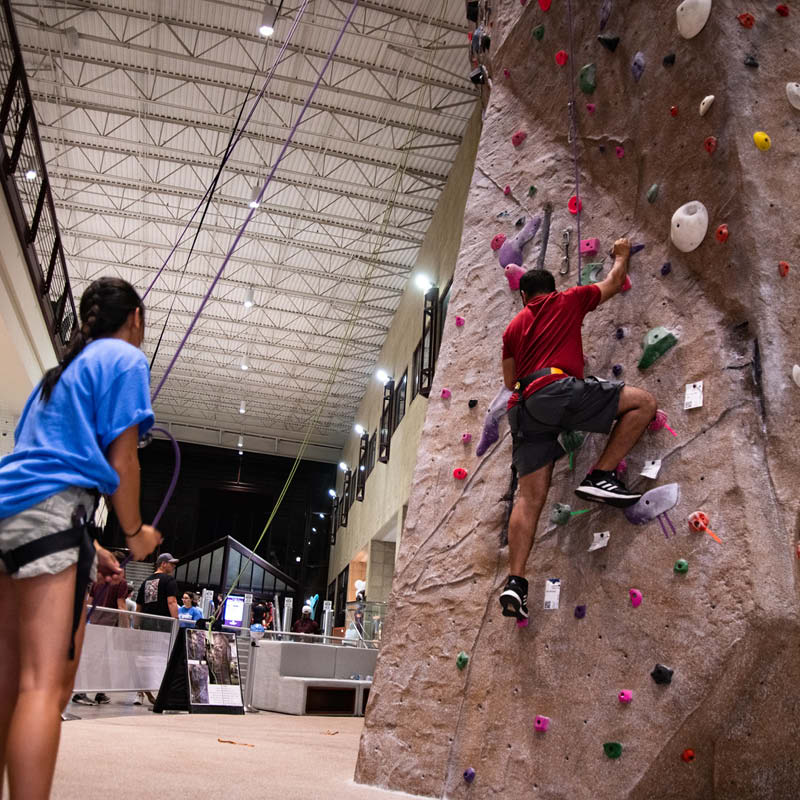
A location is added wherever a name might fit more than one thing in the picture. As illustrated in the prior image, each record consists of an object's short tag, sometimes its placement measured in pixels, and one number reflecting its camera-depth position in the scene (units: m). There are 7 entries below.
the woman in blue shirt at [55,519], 1.49
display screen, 10.55
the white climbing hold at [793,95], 3.14
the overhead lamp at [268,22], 9.52
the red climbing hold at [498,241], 4.01
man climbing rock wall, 2.55
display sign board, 6.23
